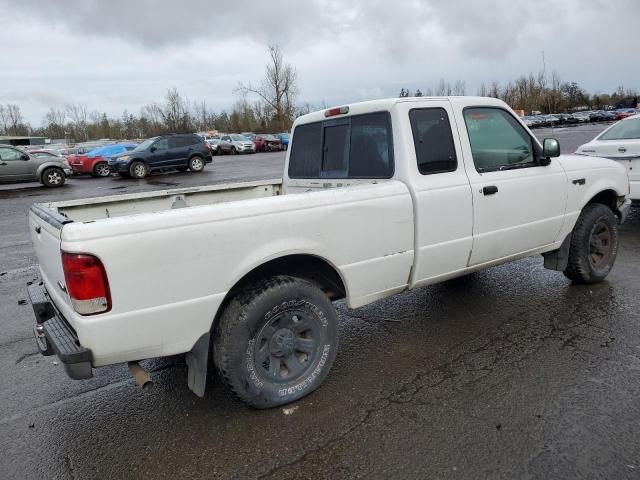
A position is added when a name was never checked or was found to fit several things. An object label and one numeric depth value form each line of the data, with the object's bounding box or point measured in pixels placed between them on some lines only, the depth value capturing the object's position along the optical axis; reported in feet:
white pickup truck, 8.72
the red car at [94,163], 78.89
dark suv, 71.10
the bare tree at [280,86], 210.38
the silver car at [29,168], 64.49
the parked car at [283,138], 143.74
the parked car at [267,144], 137.69
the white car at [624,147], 23.43
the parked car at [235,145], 130.72
